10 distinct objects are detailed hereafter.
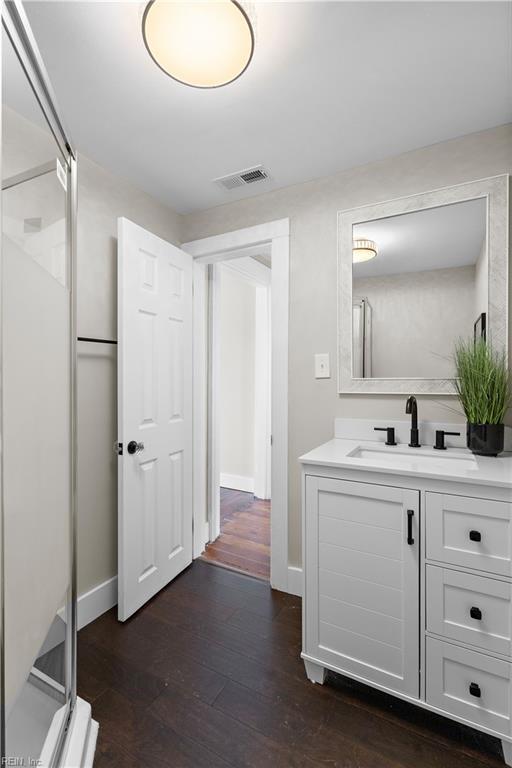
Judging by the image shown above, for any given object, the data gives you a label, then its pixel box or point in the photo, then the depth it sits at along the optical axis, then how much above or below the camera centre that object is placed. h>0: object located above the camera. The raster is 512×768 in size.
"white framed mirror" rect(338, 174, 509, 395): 1.66 +0.47
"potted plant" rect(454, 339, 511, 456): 1.50 -0.08
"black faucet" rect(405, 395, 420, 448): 1.73 -0.19
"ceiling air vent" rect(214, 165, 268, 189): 1.98 +1.13
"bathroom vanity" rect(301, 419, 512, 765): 1.18 -0.71
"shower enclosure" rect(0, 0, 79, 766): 0.75 -0.08
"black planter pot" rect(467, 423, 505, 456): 1.49 -0.24
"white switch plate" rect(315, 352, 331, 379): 2.04 +0.08
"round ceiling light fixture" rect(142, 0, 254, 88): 0.99 +0.98
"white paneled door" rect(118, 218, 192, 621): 1.87 -0.18
